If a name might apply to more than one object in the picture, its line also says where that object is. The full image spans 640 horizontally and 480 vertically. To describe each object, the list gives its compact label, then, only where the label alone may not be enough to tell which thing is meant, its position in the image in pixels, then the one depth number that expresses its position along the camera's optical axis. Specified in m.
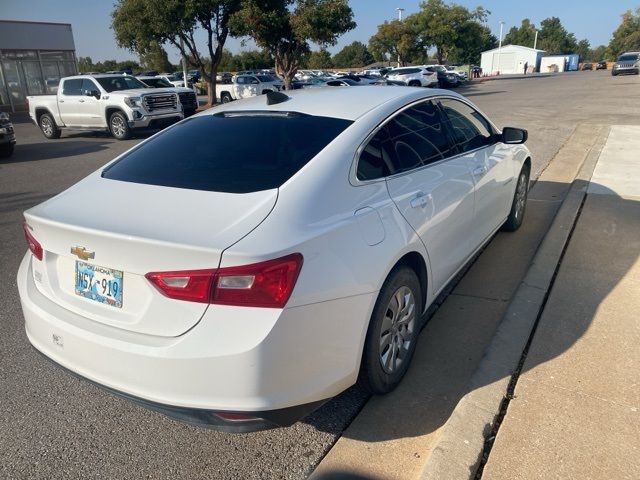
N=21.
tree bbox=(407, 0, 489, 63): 54.66
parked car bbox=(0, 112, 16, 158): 11.80
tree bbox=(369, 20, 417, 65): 55.16
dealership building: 27.84
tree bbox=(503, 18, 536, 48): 134.52
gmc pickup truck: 14.80
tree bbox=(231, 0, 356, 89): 22.41
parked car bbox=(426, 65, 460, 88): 38.34
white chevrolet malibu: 2.14
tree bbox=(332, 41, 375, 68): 103.66
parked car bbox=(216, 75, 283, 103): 28.17
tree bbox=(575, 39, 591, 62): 142.71
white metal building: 89.88
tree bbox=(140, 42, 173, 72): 62.34
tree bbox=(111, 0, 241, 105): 21.59
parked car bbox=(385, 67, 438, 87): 33.47
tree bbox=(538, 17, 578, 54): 131.38
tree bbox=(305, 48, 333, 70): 91.76
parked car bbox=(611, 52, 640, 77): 47.72
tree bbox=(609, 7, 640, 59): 101.06
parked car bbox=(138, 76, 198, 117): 19.38
